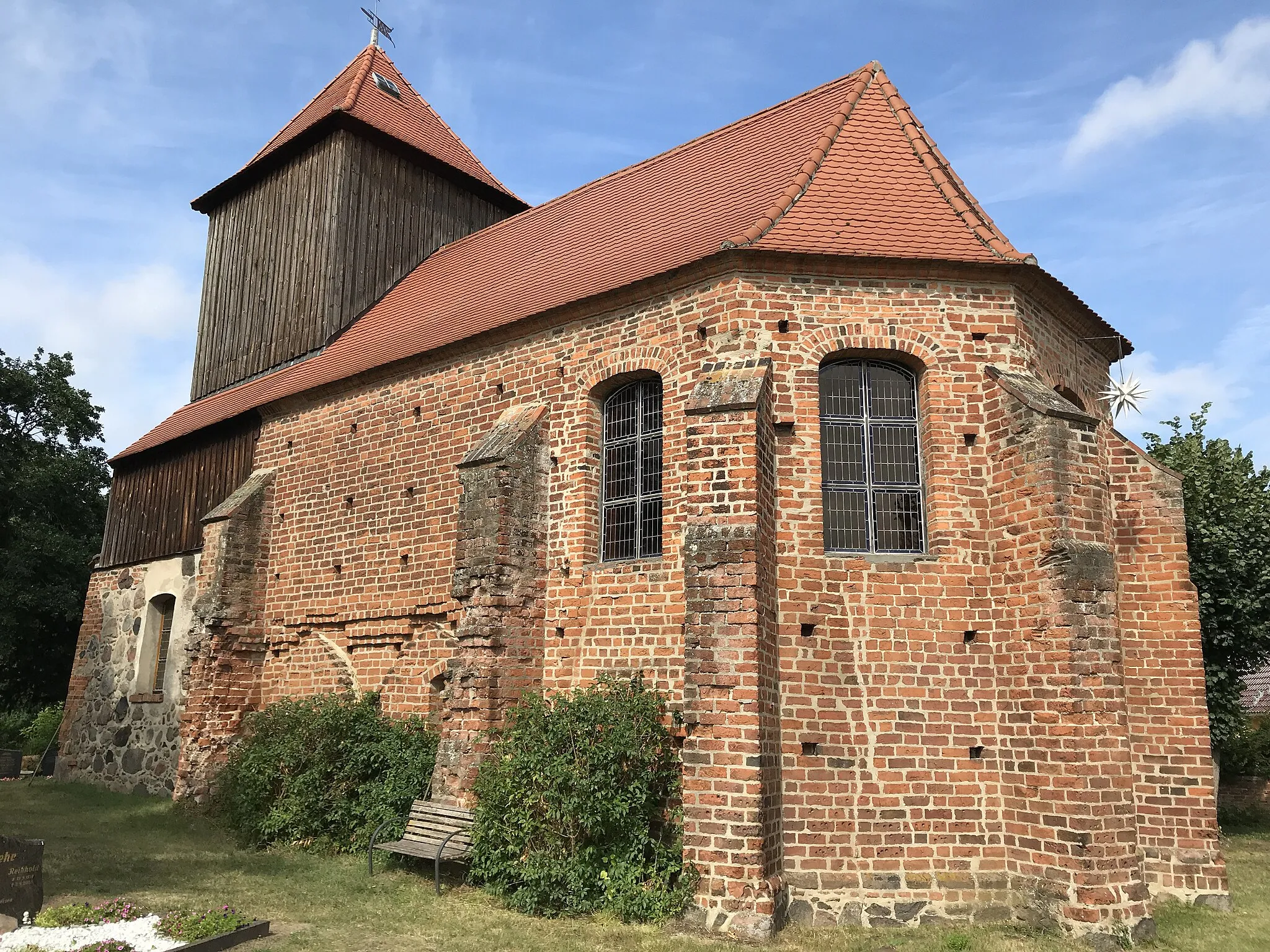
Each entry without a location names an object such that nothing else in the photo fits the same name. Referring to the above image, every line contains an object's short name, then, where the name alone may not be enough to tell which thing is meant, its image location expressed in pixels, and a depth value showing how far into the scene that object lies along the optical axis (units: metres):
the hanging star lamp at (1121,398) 11.08
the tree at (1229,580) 12.93
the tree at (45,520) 19.77
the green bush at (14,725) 26.61
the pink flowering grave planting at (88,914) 7.04
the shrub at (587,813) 7.86
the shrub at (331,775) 10.28
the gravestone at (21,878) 7.16
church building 7.73
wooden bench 8.56
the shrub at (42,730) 23.06
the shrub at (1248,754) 15.14
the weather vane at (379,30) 20.09
